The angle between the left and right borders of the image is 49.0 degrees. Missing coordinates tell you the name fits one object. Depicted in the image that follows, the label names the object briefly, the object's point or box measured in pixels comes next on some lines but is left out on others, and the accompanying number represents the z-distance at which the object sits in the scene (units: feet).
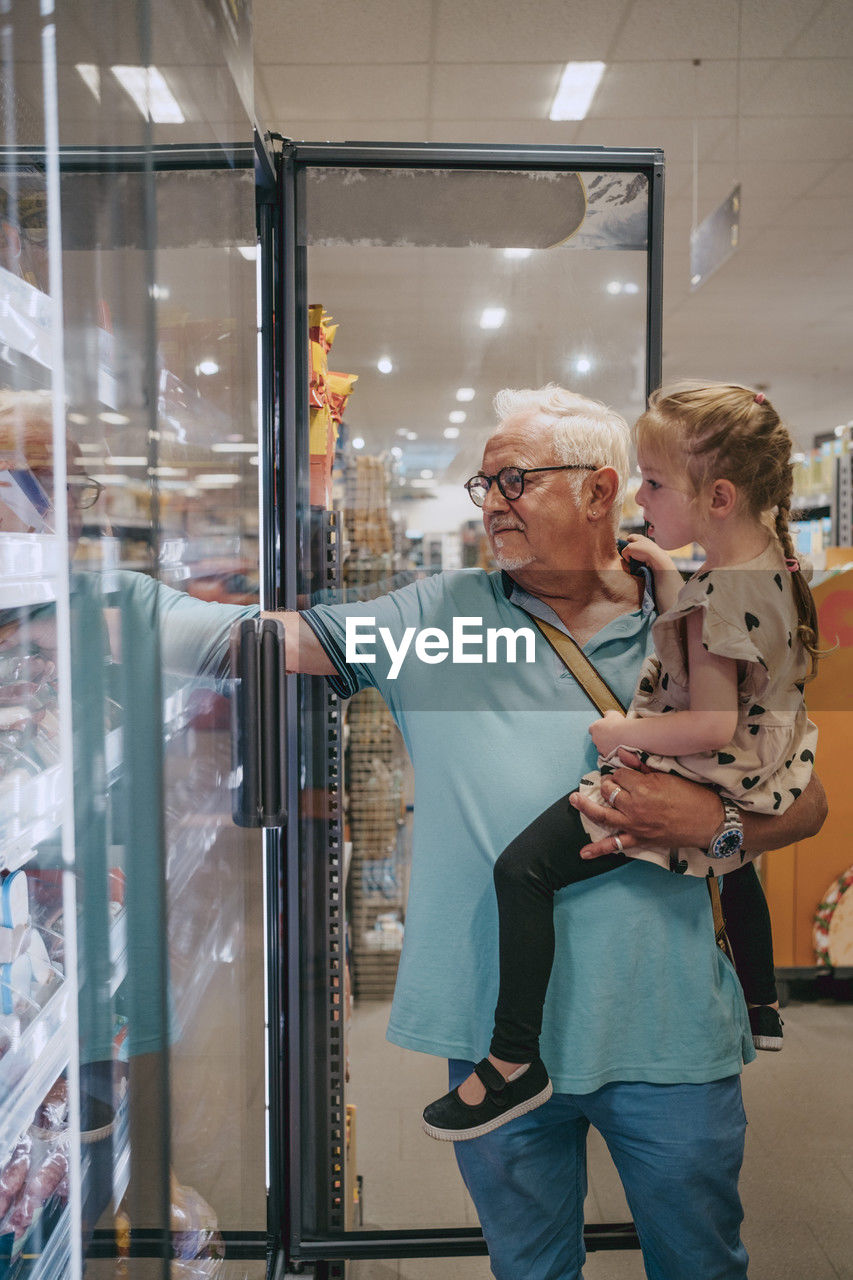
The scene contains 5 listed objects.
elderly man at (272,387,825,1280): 4.90
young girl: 4.52
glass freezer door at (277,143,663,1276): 5.65
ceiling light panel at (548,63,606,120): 11.83
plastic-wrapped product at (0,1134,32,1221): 2.71
